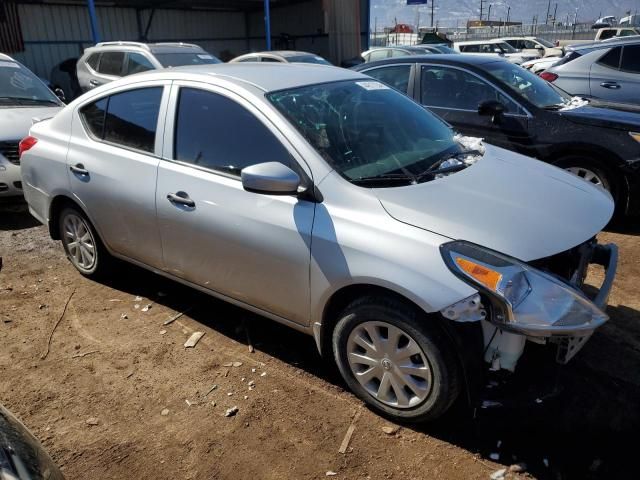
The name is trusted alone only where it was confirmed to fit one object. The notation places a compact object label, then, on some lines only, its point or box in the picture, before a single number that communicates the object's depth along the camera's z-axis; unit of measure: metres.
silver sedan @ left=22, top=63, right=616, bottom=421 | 2.33
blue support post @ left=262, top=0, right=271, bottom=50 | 18.01
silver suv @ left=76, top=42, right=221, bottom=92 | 10.18
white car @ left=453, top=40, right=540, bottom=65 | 20.81
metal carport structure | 17.39
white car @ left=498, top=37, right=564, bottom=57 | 22.67
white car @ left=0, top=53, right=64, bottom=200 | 5.66
